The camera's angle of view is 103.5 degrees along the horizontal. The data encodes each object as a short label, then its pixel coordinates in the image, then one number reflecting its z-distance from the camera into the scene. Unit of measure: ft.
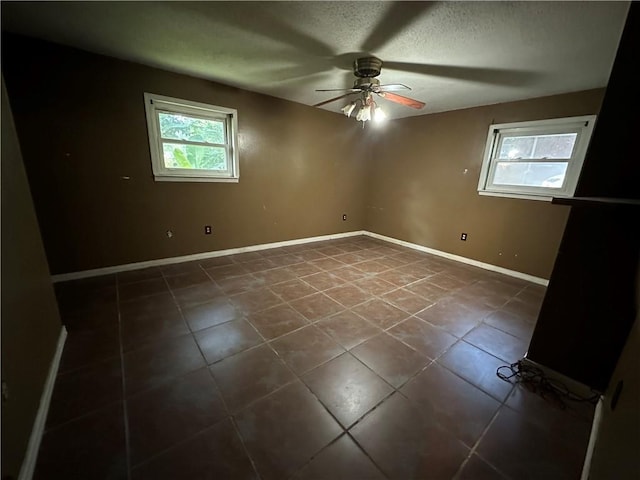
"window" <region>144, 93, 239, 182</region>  9.90
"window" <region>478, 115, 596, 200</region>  9.74
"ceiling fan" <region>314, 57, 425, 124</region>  7.64
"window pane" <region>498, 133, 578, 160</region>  10.03
